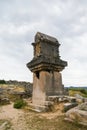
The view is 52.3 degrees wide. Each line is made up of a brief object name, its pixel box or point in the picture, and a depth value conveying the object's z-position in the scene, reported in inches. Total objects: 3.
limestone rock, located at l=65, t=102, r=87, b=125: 110.6
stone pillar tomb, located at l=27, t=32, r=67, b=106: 182.7
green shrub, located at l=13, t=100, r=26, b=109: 195.2
